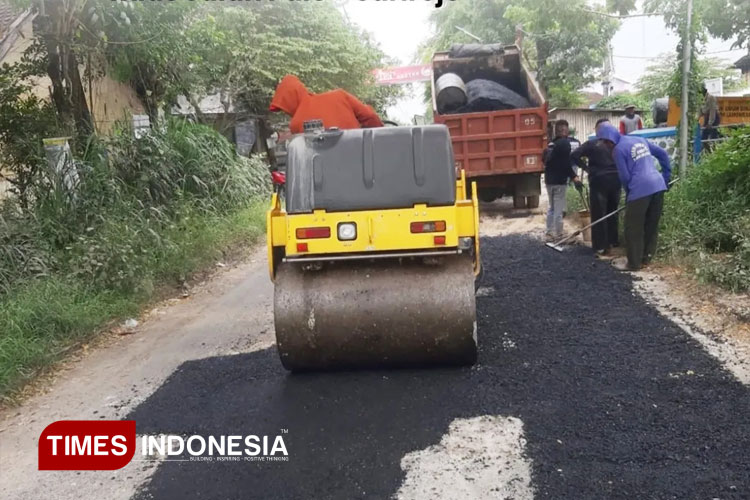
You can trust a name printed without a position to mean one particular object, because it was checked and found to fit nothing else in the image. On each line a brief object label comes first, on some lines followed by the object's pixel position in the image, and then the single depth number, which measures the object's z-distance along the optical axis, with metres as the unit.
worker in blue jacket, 6.84
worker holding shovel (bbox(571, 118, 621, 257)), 7.73
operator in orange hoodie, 5.33
